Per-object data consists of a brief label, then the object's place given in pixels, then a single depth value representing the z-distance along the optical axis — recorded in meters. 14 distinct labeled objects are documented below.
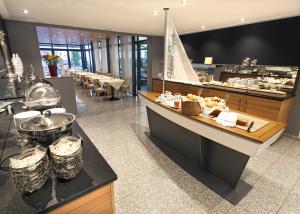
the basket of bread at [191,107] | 2.07
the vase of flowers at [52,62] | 3.42
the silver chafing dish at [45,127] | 1.00
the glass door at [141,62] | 6.95
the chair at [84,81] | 7.52
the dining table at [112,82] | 6.13
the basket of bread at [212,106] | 2.05
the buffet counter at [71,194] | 0.74
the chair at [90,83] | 6.87
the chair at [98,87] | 6.47
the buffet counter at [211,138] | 1.55
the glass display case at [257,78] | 3.35
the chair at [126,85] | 6.77
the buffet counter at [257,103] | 3.01
